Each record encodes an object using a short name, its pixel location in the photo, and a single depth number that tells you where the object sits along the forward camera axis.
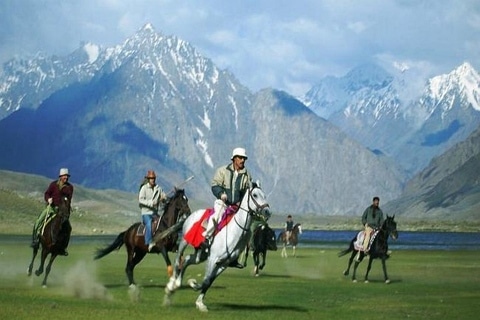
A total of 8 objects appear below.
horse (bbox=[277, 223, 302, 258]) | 74.31
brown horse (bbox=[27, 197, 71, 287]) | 29.77
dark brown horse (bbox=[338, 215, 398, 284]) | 38.59
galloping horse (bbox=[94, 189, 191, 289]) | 28.61
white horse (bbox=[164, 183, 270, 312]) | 22.33
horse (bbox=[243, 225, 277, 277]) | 45.45
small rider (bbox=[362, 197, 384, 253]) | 38.47
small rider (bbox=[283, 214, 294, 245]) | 74.44
